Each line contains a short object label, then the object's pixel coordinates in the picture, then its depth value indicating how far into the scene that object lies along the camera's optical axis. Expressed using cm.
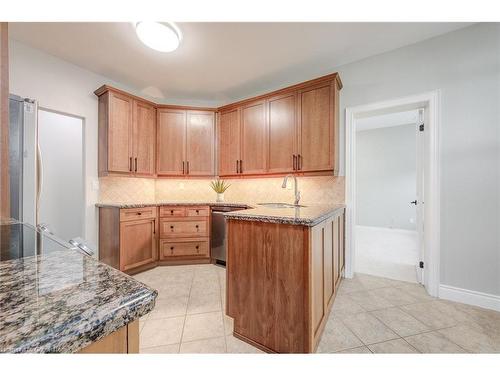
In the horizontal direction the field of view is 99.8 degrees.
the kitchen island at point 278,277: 126
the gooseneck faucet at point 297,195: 259
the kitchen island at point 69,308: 28
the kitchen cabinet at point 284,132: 248
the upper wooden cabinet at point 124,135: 270
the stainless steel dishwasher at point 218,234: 298
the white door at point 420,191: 247
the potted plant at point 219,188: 335
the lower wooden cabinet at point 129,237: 257
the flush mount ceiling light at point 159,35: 185
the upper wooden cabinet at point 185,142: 325
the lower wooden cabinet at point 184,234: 298
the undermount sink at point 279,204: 280
